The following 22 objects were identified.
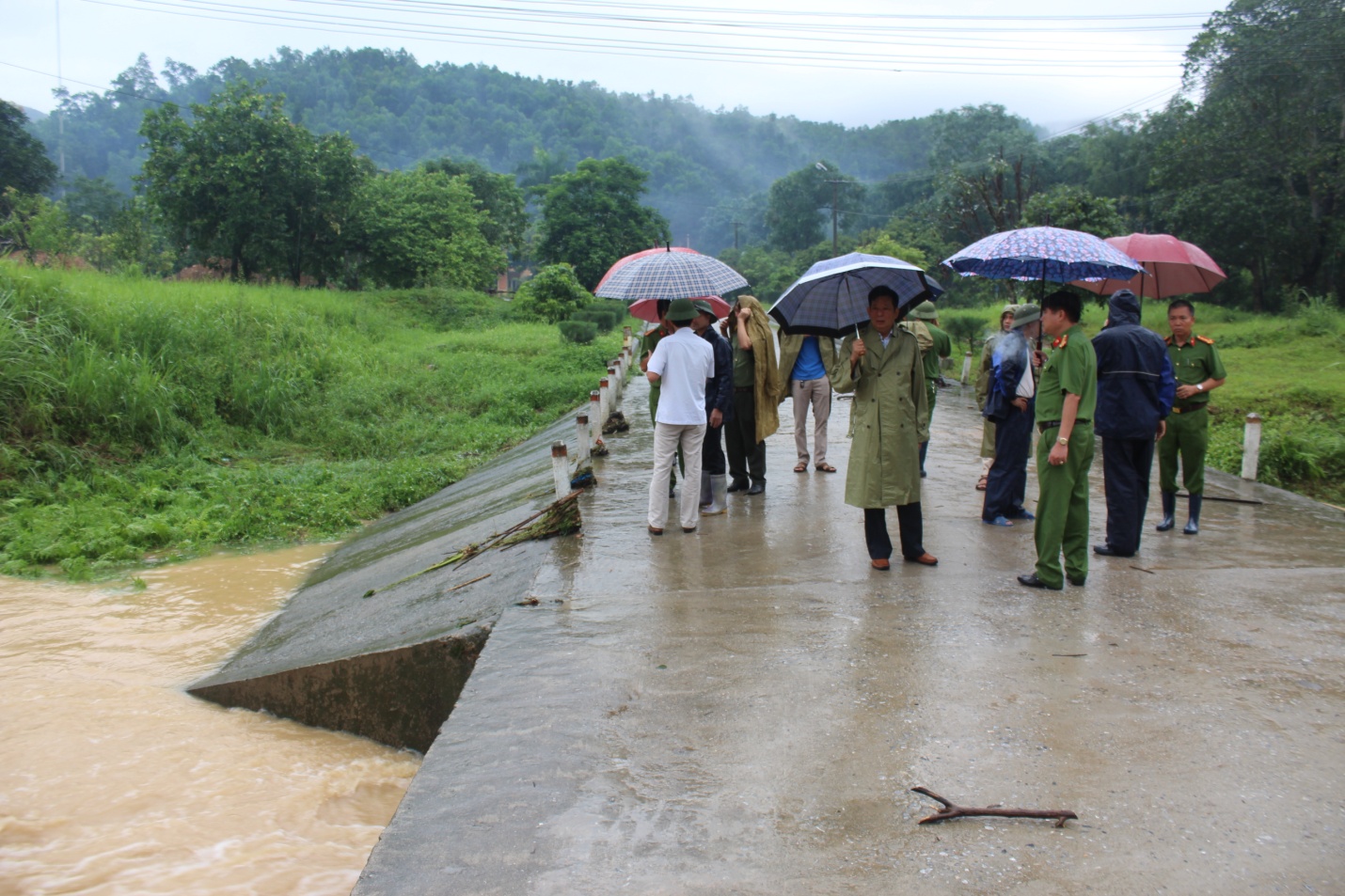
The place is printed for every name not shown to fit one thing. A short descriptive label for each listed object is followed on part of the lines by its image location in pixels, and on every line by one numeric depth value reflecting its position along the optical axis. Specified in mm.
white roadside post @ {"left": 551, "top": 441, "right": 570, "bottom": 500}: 7164
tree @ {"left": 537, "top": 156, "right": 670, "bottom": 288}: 50938
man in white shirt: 6434
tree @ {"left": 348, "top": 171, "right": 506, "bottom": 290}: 33000
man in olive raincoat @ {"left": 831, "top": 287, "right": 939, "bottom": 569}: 5500
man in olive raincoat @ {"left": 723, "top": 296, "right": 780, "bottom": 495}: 7539
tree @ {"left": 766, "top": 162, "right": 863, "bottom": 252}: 73125
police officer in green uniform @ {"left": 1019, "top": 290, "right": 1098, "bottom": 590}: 5305
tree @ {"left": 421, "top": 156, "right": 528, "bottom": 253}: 52531
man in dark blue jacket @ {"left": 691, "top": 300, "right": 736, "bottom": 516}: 6883
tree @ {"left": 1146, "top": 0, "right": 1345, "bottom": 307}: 25172
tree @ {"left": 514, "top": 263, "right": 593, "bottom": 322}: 31453
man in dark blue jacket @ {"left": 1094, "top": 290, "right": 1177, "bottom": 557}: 6070
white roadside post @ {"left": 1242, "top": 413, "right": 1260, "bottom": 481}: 8836
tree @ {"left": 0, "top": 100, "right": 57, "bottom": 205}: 33094
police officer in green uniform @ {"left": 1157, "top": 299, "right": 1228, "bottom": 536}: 6812
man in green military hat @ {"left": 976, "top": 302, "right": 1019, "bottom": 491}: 7277
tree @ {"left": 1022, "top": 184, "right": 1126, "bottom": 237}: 22578
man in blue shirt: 8414
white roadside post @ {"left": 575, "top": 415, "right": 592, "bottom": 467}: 9039
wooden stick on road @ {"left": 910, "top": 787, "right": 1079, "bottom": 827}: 3170
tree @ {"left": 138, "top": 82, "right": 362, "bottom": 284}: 27469
